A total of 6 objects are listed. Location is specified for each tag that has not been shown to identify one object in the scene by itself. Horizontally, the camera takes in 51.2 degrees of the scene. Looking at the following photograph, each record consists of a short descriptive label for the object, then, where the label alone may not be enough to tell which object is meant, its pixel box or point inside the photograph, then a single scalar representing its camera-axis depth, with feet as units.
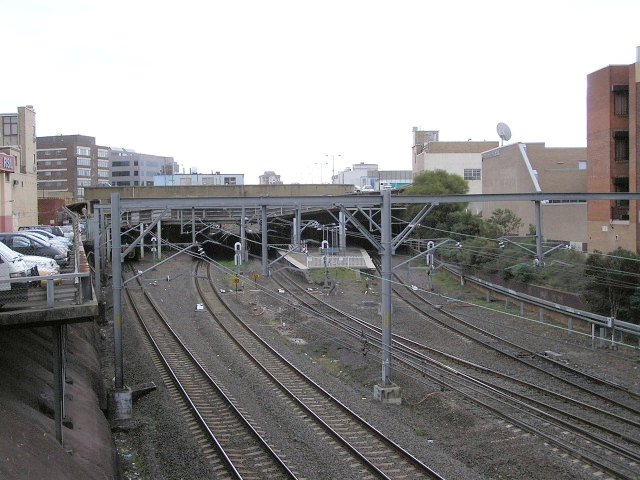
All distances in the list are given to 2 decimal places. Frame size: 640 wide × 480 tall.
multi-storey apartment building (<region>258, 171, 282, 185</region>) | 524.57
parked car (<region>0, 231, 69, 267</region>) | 67.82
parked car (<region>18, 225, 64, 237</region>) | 102.91
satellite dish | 167.32
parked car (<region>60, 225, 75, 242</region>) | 99.60
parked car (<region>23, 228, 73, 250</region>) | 78.49
